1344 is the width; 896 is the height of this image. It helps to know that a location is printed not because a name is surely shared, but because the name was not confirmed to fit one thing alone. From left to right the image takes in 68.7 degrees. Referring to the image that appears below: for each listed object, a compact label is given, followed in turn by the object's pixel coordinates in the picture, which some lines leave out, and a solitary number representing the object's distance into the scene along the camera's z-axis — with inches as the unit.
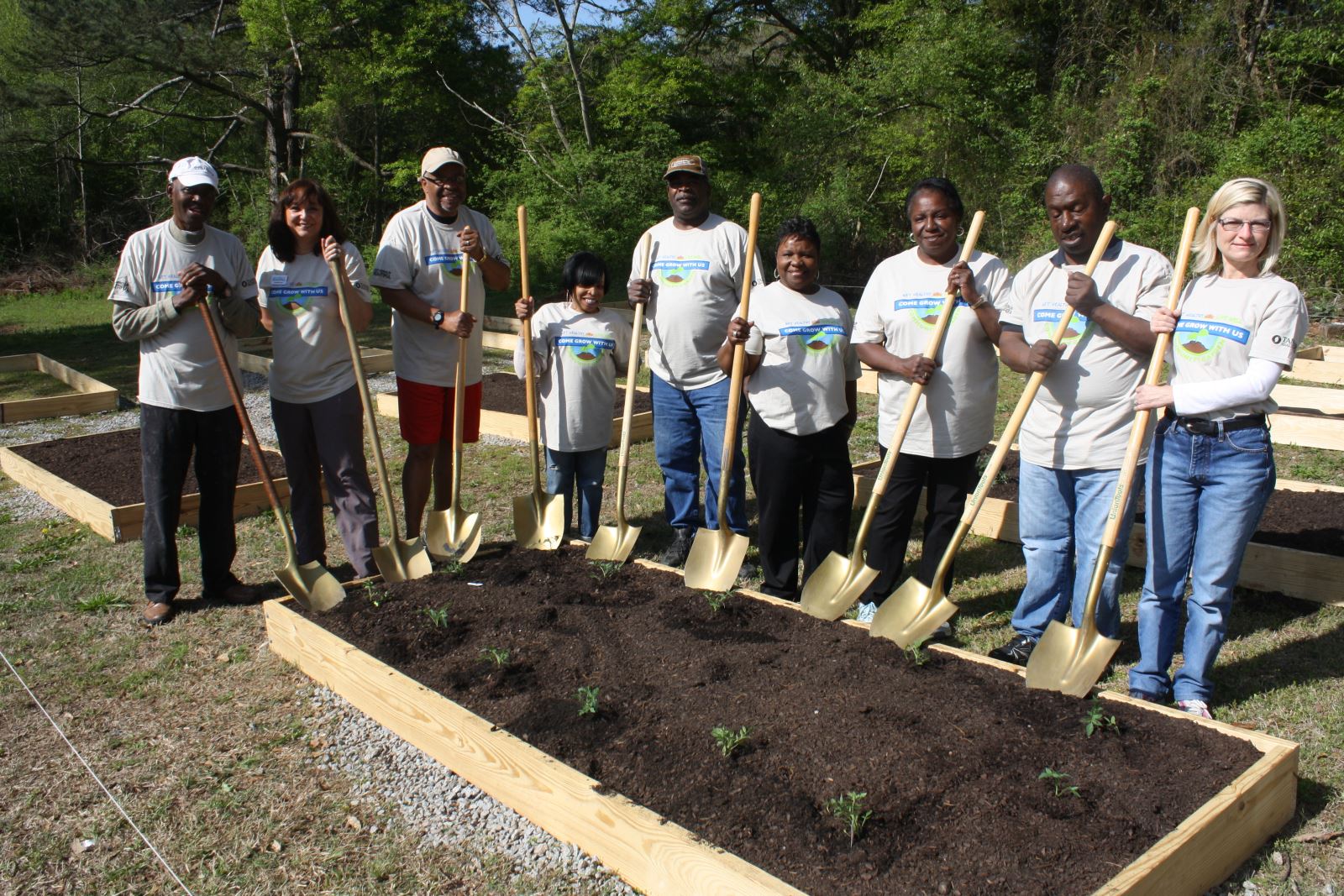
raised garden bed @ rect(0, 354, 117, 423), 368.8
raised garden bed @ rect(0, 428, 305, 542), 231.3
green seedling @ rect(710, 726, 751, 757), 122.3
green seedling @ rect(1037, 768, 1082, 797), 112.2
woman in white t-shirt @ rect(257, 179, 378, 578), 175.6
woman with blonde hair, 123.1
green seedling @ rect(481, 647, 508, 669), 148.1
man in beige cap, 183.5
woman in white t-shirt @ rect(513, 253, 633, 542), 197.3
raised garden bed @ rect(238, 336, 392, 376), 441.7
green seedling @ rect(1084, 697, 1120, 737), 123.3
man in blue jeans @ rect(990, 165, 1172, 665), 136.6
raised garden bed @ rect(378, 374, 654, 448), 312.5
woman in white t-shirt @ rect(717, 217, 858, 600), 165.6
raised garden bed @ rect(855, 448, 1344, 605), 178.7
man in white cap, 168.4
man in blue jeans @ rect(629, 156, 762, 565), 183.5
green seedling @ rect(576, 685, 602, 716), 132.0
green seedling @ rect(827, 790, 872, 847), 106.6
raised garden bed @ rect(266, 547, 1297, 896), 103.0
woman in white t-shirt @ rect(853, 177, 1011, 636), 153.2
